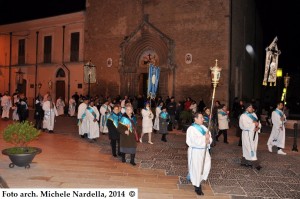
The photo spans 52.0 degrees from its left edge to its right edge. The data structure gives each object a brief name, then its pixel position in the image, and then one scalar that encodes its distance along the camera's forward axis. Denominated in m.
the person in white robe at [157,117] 13.45
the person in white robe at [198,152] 6.28
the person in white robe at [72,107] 22.48
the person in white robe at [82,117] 12.73
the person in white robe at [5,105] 18.91
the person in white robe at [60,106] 22.77
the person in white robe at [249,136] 8.41
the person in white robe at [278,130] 10.49
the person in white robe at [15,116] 18.33
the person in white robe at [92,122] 12.19
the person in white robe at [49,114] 13.95
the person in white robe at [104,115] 13.20
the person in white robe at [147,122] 11.76
